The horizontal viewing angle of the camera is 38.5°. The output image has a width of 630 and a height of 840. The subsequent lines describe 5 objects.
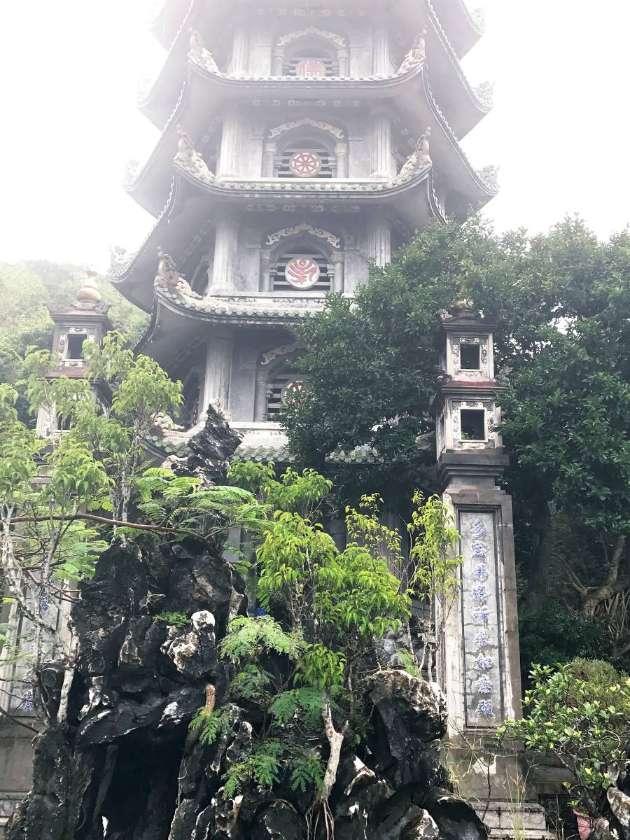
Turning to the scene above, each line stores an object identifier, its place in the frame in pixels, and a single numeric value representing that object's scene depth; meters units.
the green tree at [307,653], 6.88
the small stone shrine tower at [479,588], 9.55
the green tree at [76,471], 7.84
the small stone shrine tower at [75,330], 14.95
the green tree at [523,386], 11.38
